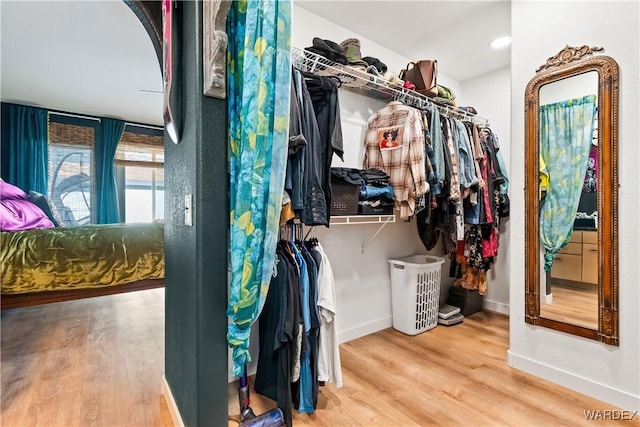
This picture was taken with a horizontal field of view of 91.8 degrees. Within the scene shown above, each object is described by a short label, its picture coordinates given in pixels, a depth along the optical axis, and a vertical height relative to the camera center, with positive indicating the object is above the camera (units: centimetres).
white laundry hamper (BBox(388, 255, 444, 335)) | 239 -66
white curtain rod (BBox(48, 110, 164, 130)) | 435 +142
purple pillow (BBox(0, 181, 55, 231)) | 272 +2
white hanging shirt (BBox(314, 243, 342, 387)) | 152 -60
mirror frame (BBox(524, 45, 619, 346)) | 156 +16
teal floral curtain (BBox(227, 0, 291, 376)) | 96 +22
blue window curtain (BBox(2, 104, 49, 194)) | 399 +89
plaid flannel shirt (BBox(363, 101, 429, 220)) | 196 +40
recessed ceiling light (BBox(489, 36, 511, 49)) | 245 +135
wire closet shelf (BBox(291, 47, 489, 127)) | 176 +86
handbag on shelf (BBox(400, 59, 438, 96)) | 231 +101
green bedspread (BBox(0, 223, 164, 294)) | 260 -39
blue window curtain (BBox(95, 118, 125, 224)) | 460 +63
